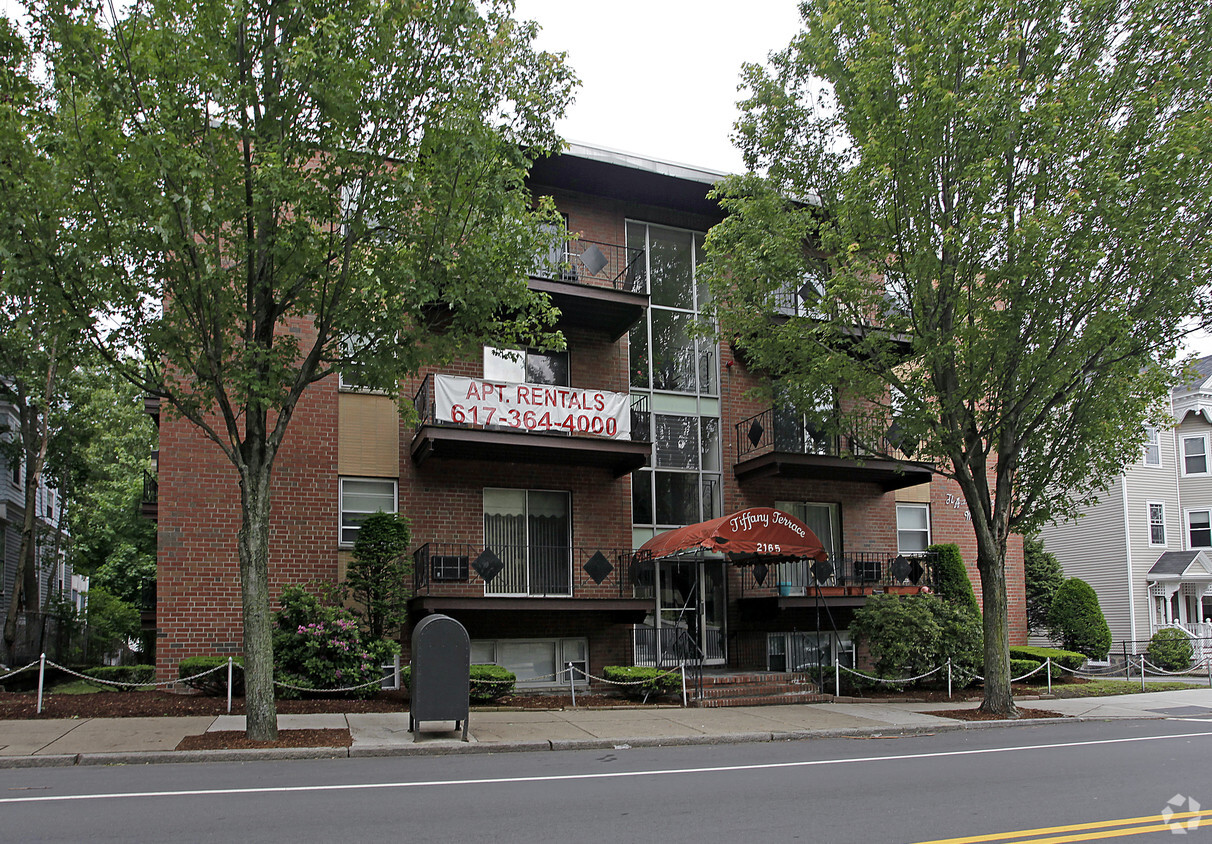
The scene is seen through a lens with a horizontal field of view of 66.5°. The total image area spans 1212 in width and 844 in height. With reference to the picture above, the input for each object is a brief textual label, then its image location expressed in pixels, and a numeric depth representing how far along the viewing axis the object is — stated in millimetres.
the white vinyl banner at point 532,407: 17094
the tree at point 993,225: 14008
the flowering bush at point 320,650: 15117
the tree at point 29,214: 10312
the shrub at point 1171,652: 28484
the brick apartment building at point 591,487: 16891
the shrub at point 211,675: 15055
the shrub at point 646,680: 16578
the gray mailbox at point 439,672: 11422
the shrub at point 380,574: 16312
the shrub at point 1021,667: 20641
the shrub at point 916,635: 18281
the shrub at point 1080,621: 28234
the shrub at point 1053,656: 22002
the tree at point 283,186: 10555
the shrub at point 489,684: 15625
